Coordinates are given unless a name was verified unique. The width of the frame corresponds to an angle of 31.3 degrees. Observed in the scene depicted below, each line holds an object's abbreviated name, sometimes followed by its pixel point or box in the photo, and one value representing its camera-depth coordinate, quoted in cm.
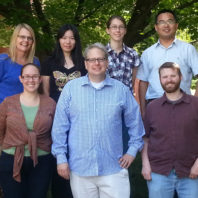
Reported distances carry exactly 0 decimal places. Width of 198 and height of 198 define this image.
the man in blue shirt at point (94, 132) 320
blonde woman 402
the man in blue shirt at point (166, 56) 425
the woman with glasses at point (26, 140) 344
